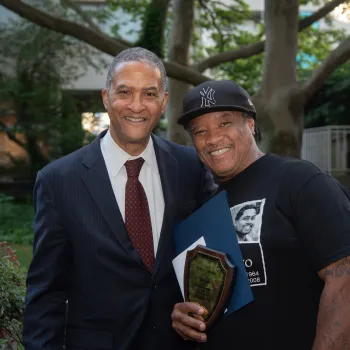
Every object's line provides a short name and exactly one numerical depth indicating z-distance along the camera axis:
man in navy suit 2.83
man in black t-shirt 2.23
